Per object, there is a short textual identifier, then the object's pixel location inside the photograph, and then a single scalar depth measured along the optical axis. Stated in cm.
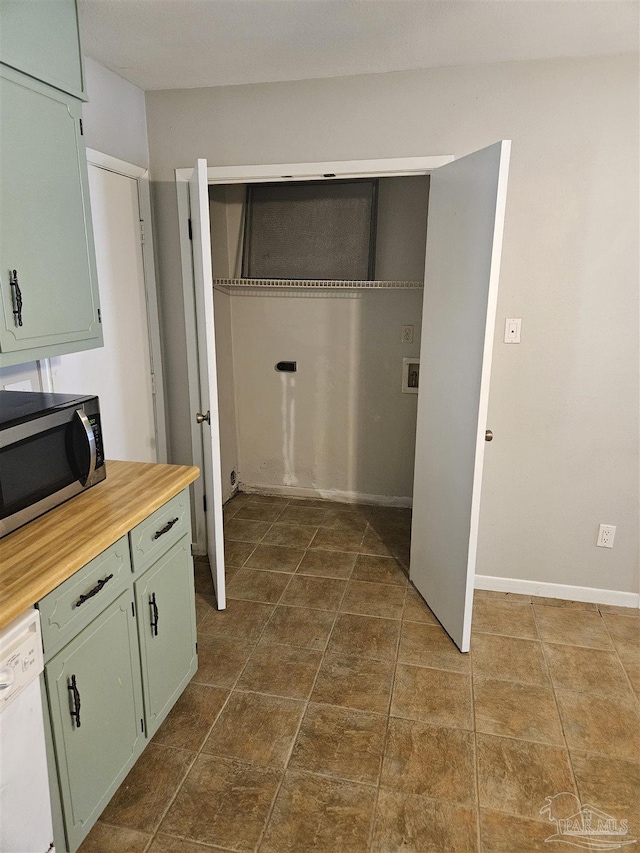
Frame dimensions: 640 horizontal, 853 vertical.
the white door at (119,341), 268
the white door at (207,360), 256
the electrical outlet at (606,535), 295
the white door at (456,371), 231
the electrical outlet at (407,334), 398
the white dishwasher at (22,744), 125
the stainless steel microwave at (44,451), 158
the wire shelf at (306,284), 378
